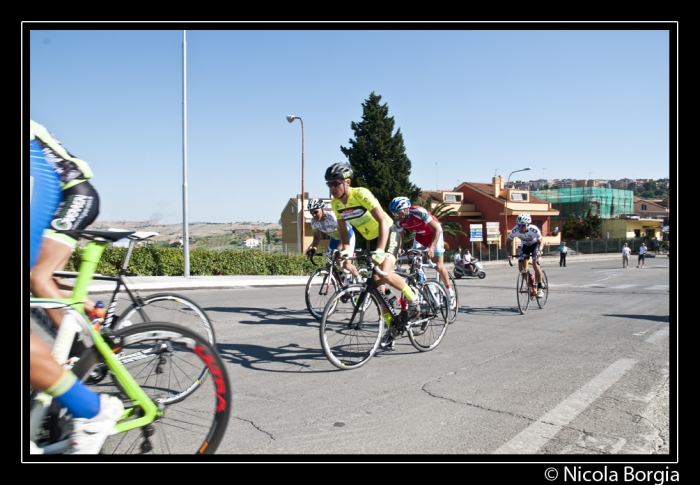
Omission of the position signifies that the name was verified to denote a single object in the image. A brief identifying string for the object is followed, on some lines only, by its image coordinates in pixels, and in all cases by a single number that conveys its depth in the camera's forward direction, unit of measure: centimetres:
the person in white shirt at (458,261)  2411
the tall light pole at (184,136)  1850
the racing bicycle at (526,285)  960
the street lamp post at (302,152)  3284
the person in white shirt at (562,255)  3759
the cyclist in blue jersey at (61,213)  299
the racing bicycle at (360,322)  494
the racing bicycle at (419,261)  732
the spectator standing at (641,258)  3316
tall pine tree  4788
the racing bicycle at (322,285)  797
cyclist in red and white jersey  729
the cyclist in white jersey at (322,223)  810
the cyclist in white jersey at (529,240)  972
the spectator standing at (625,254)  3242
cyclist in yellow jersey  545
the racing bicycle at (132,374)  243
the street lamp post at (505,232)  5812
